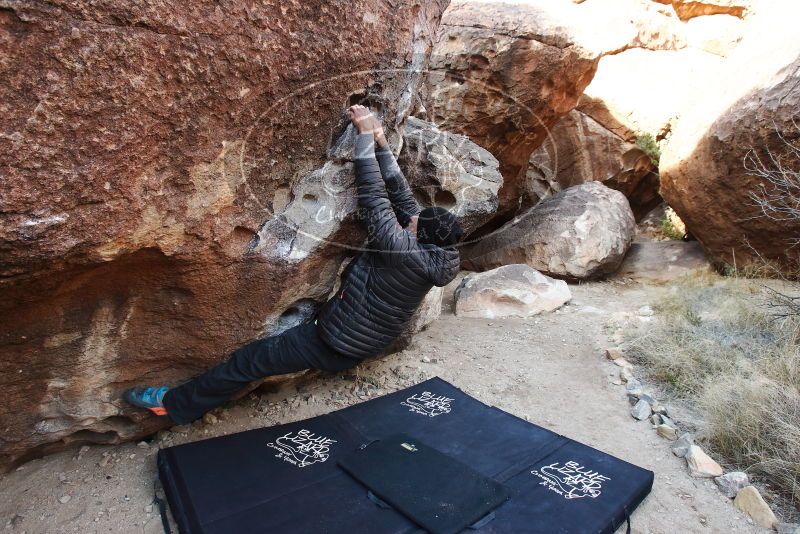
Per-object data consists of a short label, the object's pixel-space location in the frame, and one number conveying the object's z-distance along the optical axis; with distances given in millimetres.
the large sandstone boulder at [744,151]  4148
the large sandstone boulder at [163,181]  1615
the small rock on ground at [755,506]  2113
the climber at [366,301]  2479
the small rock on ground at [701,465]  2398
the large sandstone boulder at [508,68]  5000
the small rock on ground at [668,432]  2693
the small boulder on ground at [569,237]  5387
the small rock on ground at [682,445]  2564
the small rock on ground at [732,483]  2283
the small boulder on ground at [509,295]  4406
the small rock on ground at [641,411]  2901
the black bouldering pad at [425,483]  2051
